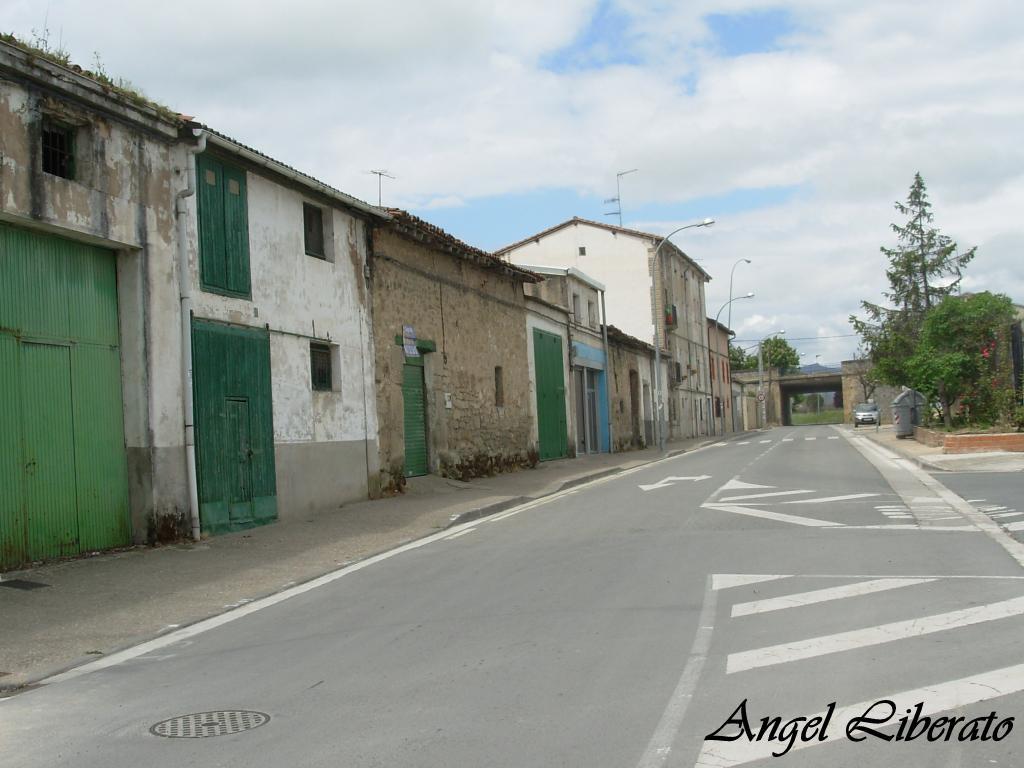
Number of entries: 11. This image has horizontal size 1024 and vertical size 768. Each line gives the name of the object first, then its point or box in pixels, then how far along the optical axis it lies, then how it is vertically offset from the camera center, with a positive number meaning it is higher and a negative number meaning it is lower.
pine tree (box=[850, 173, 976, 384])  38.84 +5.30
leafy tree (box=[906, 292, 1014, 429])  24.23 +1.23
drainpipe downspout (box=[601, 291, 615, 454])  33.72 +1.10
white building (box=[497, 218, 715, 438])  45.22 +7.46
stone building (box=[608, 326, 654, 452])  35.75 +0.96
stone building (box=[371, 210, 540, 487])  17.56 +1.46
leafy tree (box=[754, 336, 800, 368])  104.24 +6.11
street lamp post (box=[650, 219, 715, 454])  33.44 +0.98
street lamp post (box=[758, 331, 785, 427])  68.22 +0.02
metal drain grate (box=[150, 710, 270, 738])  4.69 -1.50
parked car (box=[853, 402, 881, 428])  54.53 -0.79
